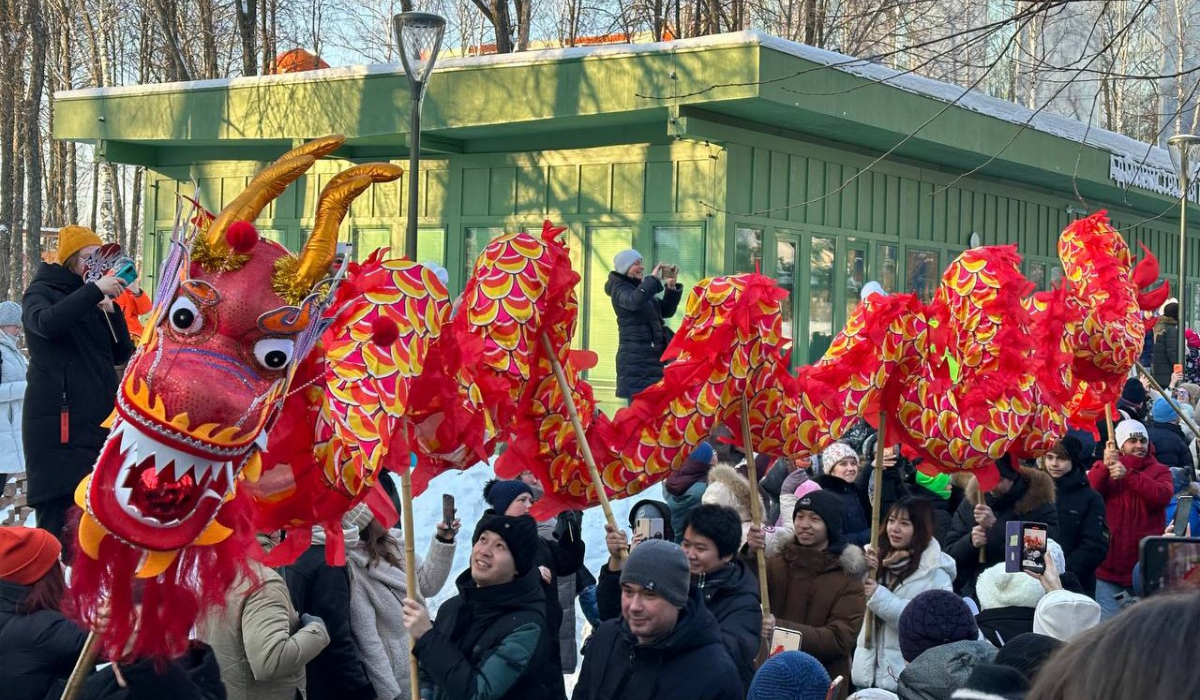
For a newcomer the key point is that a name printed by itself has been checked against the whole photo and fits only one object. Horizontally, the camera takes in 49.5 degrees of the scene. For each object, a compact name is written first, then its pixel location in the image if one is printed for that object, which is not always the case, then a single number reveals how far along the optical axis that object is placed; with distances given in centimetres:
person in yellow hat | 604
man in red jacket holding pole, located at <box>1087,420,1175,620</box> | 736
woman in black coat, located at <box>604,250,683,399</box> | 1013
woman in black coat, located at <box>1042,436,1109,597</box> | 663
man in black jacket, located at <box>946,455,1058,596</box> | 609
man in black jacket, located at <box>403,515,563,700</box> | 397
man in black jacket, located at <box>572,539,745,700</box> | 365
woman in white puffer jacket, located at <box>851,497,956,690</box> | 493
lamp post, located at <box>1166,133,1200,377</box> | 1090
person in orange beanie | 348
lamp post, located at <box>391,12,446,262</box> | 921
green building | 1209
